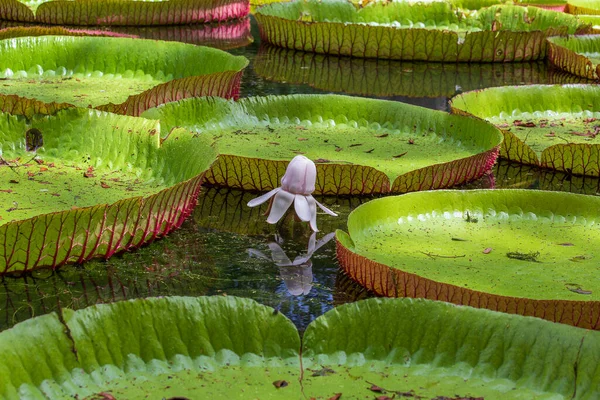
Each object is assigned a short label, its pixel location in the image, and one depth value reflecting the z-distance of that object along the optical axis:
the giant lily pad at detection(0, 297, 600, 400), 4.57
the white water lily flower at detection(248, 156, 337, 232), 6.78
